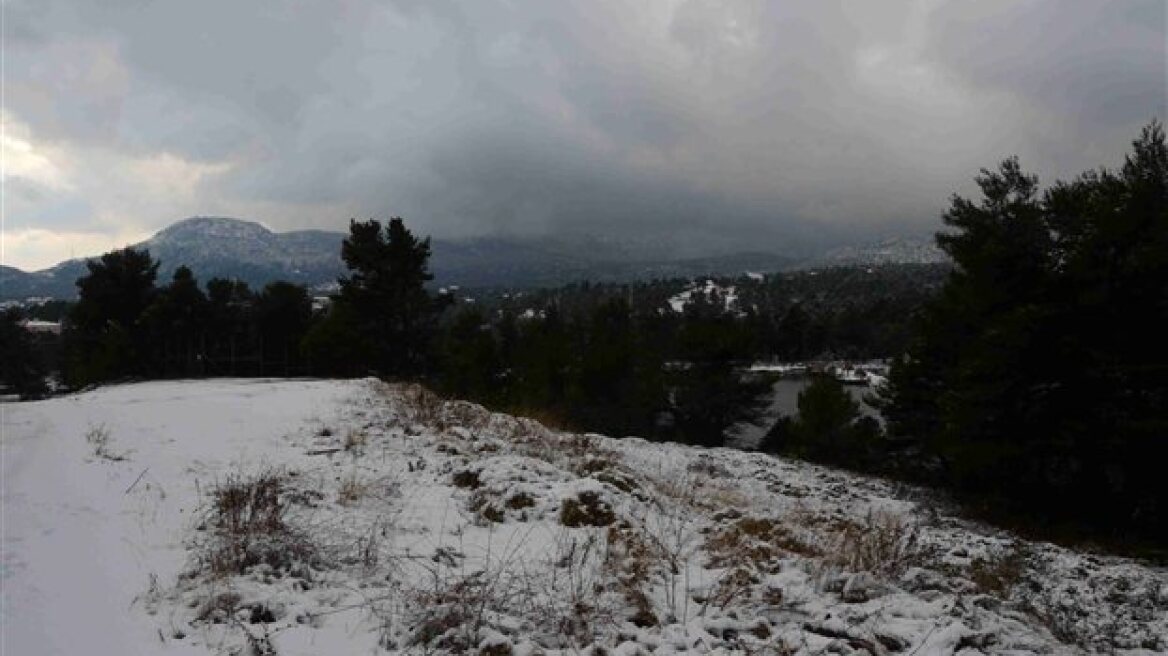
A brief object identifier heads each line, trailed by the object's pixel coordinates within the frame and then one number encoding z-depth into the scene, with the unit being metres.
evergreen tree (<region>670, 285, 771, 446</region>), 40.12
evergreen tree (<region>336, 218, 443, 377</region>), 43.38
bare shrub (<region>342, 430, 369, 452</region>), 9.12
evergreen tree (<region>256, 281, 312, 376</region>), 53.56
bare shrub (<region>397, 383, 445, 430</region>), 11.77
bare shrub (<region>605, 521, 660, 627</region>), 4.47
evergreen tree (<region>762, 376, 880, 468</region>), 33.50
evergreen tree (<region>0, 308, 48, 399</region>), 72.88
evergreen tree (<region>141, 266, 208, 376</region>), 47.09
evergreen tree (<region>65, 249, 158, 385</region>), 47.50
